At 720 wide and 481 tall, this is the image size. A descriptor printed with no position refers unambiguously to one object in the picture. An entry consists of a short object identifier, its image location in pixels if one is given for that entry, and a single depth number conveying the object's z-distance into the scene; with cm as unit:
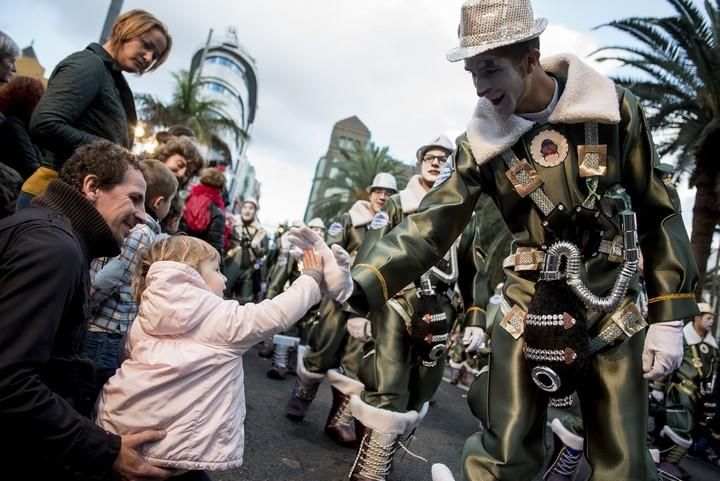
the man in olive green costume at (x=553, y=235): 221
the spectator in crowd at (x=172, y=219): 410
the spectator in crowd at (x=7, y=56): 348
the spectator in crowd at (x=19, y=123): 373
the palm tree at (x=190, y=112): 2136
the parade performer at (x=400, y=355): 354
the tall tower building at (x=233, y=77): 8150
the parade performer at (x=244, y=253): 929
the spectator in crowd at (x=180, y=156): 414
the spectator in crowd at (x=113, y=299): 270
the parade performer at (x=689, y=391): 626
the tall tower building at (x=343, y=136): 7562
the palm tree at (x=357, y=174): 2923
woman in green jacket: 290
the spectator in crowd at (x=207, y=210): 492
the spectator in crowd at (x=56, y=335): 160
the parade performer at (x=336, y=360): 464
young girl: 199
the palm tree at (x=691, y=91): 1210
